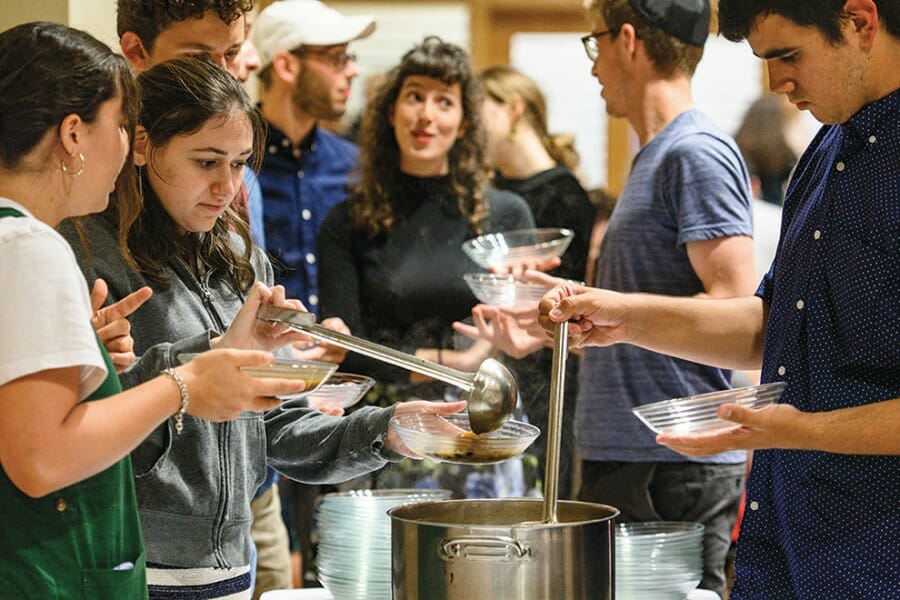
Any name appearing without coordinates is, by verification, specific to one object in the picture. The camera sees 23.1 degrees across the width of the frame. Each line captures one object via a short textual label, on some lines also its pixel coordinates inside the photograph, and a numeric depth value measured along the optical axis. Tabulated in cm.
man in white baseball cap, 443
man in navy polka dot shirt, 268
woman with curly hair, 406
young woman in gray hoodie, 282
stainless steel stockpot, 262
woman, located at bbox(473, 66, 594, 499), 414
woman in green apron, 240
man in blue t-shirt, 345
